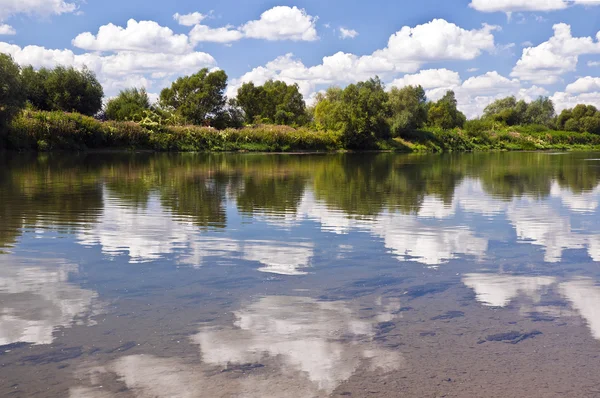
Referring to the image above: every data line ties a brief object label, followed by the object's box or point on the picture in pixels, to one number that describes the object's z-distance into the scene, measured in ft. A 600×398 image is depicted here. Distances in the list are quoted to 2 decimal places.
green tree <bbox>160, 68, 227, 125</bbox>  290.35
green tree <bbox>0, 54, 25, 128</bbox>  164.86
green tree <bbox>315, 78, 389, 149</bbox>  284.00
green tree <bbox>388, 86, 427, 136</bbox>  320.91
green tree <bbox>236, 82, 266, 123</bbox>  349.82
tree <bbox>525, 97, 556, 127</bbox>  498.28
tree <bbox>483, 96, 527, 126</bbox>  472.03
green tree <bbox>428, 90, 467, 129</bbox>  419.13
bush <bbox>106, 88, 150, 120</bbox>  265.54
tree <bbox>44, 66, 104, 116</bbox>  247.70
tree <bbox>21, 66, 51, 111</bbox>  247.50
